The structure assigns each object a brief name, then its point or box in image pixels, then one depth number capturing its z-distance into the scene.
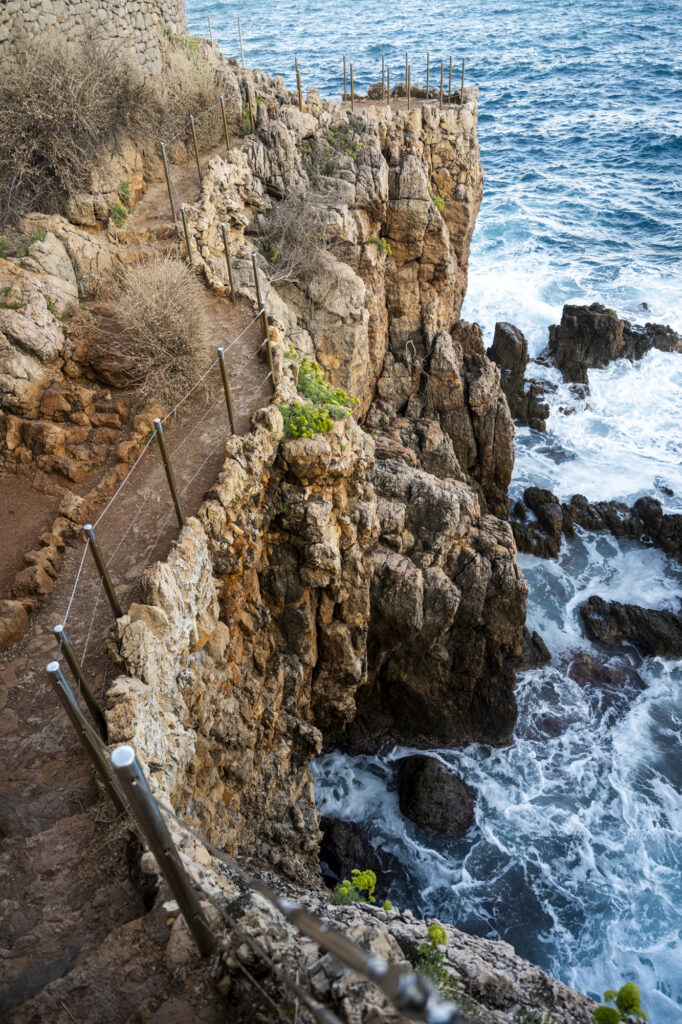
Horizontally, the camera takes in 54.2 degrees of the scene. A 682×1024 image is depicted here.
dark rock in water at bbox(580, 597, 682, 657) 15.42
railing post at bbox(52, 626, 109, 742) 4.55
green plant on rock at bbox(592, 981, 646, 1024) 3.41
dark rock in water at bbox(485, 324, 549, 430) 22.62
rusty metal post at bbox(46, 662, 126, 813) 4.27
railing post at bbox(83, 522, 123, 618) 5.30
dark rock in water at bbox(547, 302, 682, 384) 24.17
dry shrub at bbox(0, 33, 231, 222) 10.86
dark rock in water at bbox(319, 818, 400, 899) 11.23
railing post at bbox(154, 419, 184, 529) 6.24
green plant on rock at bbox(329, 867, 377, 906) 5.81
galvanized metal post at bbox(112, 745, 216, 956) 2.99
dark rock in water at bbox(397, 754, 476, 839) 12.20
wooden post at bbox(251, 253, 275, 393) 8.91
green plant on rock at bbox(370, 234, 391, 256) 15.97
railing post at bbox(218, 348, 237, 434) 7.63
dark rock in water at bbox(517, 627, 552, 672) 15.23
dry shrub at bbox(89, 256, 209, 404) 8.73
